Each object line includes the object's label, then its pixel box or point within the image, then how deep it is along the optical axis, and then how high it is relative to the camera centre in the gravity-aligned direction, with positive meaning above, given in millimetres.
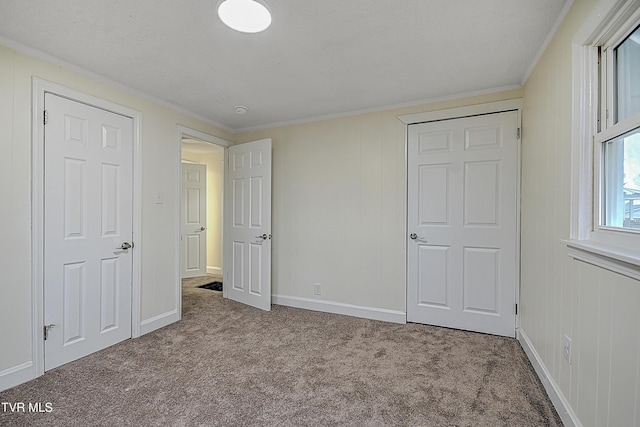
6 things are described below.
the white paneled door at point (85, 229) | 2158 -147
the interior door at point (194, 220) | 5168 -154
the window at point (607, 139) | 1196 +339
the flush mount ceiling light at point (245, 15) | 1567 +1071
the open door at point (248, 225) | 3473 -159
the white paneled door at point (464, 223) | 2689 -85
